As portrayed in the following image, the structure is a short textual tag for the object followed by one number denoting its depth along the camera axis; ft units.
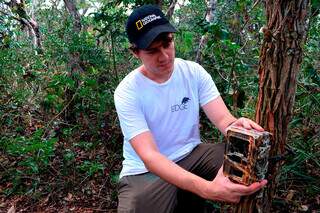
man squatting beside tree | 6.79
